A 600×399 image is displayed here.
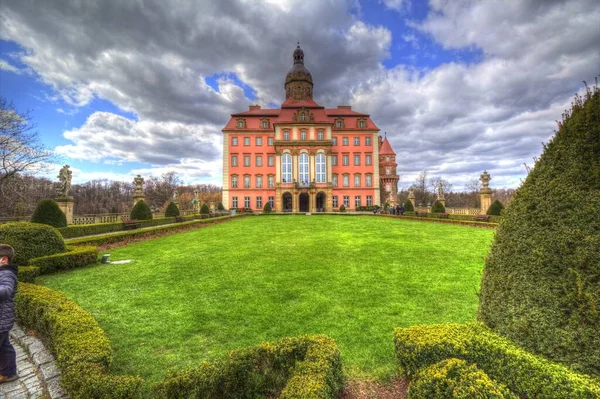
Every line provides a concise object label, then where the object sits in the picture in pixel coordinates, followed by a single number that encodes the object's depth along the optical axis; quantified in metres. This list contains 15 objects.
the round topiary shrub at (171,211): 25.91
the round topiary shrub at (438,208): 27.09
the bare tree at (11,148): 21.06
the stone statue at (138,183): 23.47
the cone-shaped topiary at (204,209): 32.61
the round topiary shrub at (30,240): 8.05
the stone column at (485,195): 23.78
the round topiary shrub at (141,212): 21.42
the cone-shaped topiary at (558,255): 2.26
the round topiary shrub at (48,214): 14.71
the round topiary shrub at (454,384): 2.15
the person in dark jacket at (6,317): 3.56
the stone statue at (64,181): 17.39
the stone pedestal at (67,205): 17.56
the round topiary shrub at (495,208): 20.63
